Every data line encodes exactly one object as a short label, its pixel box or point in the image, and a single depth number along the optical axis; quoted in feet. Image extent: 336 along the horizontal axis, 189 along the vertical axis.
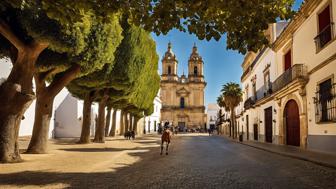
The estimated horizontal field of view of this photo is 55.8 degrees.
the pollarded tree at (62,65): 41.93
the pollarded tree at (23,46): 34.35
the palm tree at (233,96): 144.25
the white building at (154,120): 241.29
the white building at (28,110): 74.90
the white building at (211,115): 355.64
